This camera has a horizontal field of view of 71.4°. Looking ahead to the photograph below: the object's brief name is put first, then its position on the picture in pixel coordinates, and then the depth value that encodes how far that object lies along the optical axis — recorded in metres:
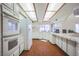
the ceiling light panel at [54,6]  2.20
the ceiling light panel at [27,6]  2.20
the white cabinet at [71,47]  1.52
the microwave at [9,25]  0.88
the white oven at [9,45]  0.88
